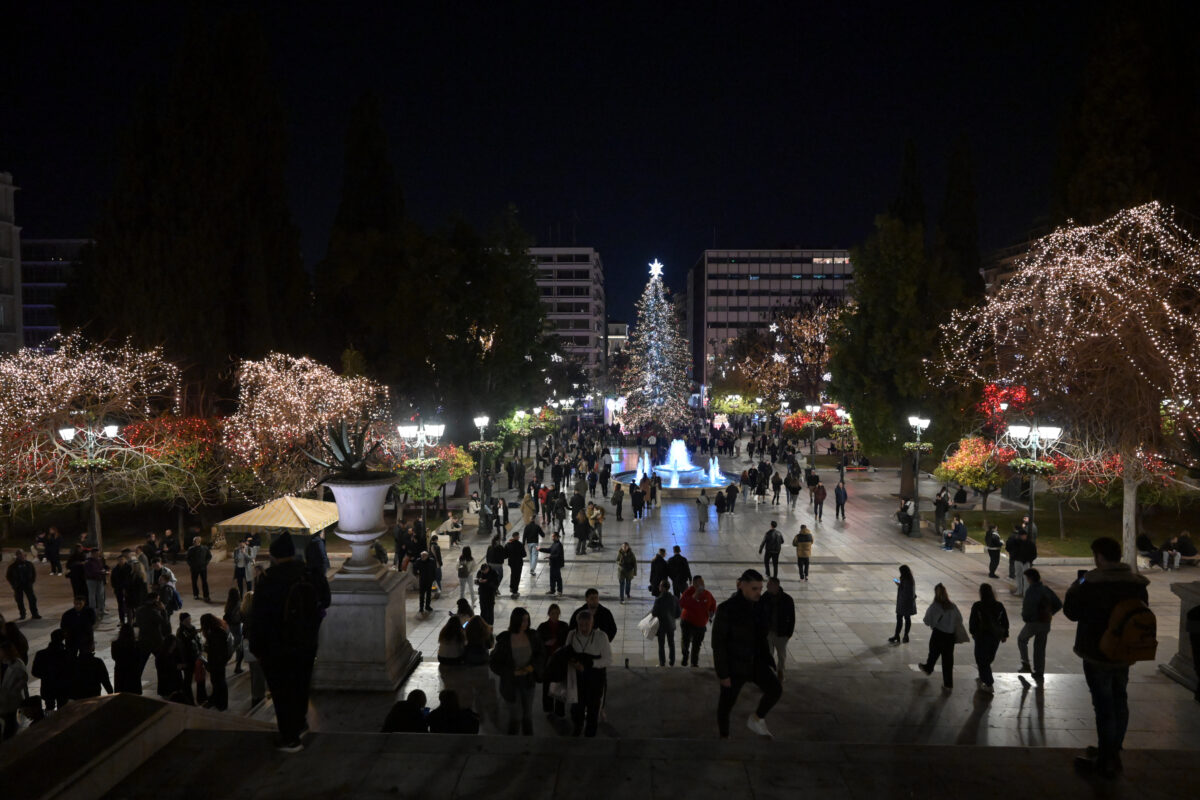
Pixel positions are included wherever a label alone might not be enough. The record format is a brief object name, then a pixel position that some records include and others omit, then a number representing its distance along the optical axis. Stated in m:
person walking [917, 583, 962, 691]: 8.52
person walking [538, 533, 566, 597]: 14.79
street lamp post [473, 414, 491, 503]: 23.14
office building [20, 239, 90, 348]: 82.06
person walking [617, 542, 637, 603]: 13.79
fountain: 32.52
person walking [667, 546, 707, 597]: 12.59
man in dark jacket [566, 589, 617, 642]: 7.41
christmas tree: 49.09
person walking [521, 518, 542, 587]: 16.20
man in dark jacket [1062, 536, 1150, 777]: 4.81
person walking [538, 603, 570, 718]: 7.30
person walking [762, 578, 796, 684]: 7.68
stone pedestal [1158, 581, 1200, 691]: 7.83
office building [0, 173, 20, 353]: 52.38
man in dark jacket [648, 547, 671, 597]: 12.36
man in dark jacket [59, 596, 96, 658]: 8.62
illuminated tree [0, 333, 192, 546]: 17.83
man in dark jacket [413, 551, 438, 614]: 13.34
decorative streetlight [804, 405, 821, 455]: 36.34
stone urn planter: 8.57
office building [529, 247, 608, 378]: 113.31
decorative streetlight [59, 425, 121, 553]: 15.80
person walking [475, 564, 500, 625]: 11.37
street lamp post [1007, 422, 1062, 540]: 15.11
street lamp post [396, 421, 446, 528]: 20.50
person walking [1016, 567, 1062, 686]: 8.55
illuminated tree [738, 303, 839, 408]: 52.53
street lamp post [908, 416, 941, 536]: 21.16
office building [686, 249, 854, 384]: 120.81
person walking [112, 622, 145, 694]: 7.81
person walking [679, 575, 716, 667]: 9.73
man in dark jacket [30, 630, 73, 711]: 7.54
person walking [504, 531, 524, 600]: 14.45
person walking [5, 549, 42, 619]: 13.10
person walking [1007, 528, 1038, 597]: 13.66
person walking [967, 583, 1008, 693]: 8.20
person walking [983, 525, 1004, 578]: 16.14
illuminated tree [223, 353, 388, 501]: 21.70
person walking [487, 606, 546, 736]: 6.77
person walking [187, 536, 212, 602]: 14.72
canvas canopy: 14.20
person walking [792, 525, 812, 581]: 15.71
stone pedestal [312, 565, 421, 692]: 8.30
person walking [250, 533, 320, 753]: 4.79
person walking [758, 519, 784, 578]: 15.31
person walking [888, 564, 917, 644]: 11.04
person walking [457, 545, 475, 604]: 13.78
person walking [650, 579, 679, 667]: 10.03
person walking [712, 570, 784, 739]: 5.76
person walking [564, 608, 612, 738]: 6.64
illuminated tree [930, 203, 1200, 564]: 13.80
